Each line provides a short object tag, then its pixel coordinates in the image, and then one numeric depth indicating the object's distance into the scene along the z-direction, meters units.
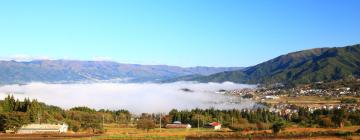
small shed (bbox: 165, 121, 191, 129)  126.68
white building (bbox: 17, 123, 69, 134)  102.45
